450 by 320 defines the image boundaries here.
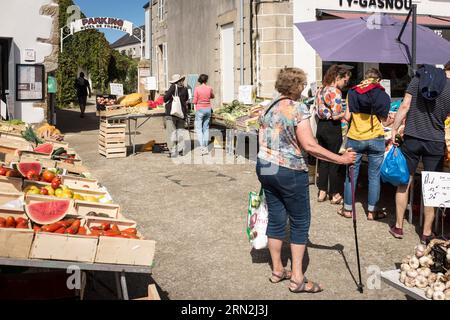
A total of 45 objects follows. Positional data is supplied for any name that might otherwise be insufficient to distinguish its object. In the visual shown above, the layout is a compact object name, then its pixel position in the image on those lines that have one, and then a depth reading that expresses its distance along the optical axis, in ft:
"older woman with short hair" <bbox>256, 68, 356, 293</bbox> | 13.29
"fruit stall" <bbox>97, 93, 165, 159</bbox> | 34.63
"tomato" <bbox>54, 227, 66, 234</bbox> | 11.32
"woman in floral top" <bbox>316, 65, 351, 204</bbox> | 21.43
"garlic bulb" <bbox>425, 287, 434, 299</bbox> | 11.03
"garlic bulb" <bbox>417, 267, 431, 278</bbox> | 11.65
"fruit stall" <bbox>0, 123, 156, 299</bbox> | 10.64
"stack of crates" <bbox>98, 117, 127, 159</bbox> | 34.76
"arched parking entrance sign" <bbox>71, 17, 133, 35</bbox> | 73.20
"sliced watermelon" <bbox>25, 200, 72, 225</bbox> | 11.69
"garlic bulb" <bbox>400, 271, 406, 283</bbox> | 11.87
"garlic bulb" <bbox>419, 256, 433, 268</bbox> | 11.92
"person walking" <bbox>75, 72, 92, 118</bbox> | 63.21
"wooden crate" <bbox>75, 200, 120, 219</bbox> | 13.19
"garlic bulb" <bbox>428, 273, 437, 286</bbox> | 11.48
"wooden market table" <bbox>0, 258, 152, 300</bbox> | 10.50
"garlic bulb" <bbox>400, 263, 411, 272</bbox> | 11.93
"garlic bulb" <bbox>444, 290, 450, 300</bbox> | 10.70
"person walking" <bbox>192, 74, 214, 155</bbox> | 34.42
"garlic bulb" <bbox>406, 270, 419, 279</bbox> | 11.73
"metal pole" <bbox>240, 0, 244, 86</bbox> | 42.91
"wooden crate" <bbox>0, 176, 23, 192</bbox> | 13.60
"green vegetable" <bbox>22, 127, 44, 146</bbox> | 22.48
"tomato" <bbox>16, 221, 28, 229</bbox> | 11.22
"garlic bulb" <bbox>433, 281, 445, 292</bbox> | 10.91
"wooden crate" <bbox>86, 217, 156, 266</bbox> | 11.04
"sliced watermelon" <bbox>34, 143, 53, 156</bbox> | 20.19
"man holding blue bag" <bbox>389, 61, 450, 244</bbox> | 16.72
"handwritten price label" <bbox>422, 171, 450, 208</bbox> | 14.20
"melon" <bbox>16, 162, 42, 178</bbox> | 14.73
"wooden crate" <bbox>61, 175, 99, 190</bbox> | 15.70
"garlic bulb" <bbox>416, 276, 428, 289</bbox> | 11.53
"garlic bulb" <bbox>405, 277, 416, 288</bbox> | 11.66
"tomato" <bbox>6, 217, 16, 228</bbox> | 11.19
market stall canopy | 23.54
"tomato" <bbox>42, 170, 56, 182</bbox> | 14.83
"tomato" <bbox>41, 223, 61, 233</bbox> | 11.36
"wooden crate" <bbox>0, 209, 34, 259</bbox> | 10.43
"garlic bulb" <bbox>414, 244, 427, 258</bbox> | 12.23
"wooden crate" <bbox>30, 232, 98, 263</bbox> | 10.66
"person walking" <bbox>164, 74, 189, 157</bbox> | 34.88
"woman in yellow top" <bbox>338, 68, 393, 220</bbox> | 19.75
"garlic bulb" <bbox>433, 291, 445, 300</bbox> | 10.75
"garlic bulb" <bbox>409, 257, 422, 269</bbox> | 11.95
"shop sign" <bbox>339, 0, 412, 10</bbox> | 42.91
